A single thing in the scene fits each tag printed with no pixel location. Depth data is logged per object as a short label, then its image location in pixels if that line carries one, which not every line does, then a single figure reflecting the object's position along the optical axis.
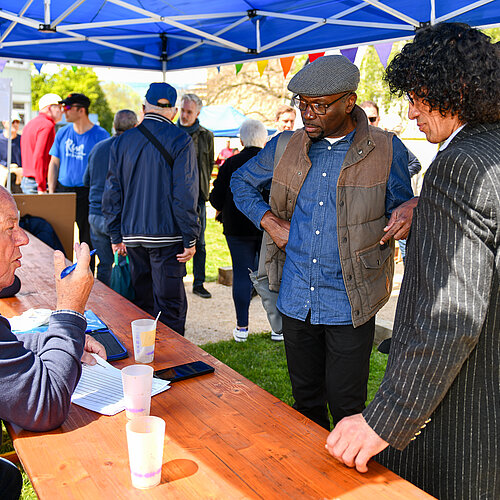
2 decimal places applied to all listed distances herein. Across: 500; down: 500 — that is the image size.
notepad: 1.65
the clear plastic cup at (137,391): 1.50
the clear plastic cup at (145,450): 1.21
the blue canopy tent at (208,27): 4.38
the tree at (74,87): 41.06
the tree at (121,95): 72.00
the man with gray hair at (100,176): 5.45
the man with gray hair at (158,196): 4.00
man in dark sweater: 1.42
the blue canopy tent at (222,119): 17.73
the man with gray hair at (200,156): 6.05
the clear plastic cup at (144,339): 1.96
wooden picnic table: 1.25
